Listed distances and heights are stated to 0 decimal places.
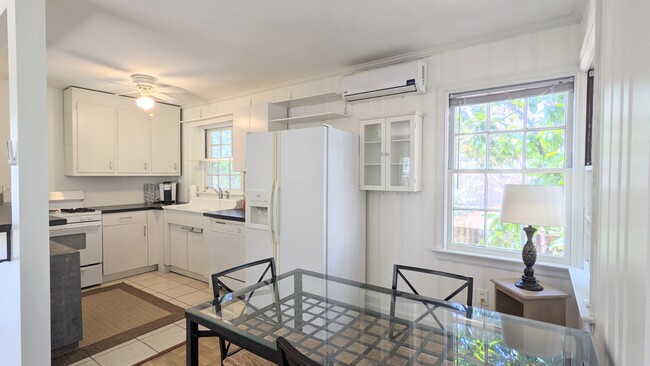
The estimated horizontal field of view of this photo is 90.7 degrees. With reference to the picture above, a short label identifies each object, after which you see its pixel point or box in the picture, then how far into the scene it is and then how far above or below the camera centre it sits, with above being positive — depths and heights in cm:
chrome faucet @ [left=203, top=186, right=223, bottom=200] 455 -22
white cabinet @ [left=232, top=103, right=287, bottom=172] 366 +61
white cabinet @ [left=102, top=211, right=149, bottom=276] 395 -86
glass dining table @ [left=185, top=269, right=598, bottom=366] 121 -67
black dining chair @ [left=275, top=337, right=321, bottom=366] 92 -54
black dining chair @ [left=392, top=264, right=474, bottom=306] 167 -56
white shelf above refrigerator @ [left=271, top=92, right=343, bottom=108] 330 +83
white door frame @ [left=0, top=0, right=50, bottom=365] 157 -6
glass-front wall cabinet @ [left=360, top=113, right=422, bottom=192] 280 +21
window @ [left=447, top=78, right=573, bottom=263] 234 +16
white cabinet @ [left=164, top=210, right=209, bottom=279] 397 -87
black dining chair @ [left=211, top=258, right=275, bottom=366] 171 -63
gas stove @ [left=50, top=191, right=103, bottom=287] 359 -70
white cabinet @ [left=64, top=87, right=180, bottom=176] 395 +51
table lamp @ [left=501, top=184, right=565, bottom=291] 192 -20
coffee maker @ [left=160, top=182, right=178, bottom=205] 486 -28
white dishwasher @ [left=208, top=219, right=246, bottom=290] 348 -82
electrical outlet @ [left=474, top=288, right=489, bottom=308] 257 -98
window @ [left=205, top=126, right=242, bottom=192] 455 +21
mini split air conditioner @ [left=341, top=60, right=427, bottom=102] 276 +86
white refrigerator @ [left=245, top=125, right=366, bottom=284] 272 -24
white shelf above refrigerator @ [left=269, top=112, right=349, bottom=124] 329 +63
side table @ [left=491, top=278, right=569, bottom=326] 193 -77
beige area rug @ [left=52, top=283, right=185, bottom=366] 252 -134
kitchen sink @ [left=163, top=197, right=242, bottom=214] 430 -42
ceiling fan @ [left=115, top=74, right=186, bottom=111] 321 +94
